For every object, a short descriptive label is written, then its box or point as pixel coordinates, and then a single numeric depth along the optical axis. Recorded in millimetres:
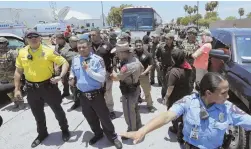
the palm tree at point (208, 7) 56618
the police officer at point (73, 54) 3822
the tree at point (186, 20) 62154
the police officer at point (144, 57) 3279
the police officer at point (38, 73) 2540
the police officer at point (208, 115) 1238
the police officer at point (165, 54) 3483
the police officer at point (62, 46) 3969
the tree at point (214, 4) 55767
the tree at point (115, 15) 49345
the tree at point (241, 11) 49616
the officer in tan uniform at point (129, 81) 2438
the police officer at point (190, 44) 3681
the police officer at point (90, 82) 2410
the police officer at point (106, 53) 3336
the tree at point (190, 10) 67753
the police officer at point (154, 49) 5055
